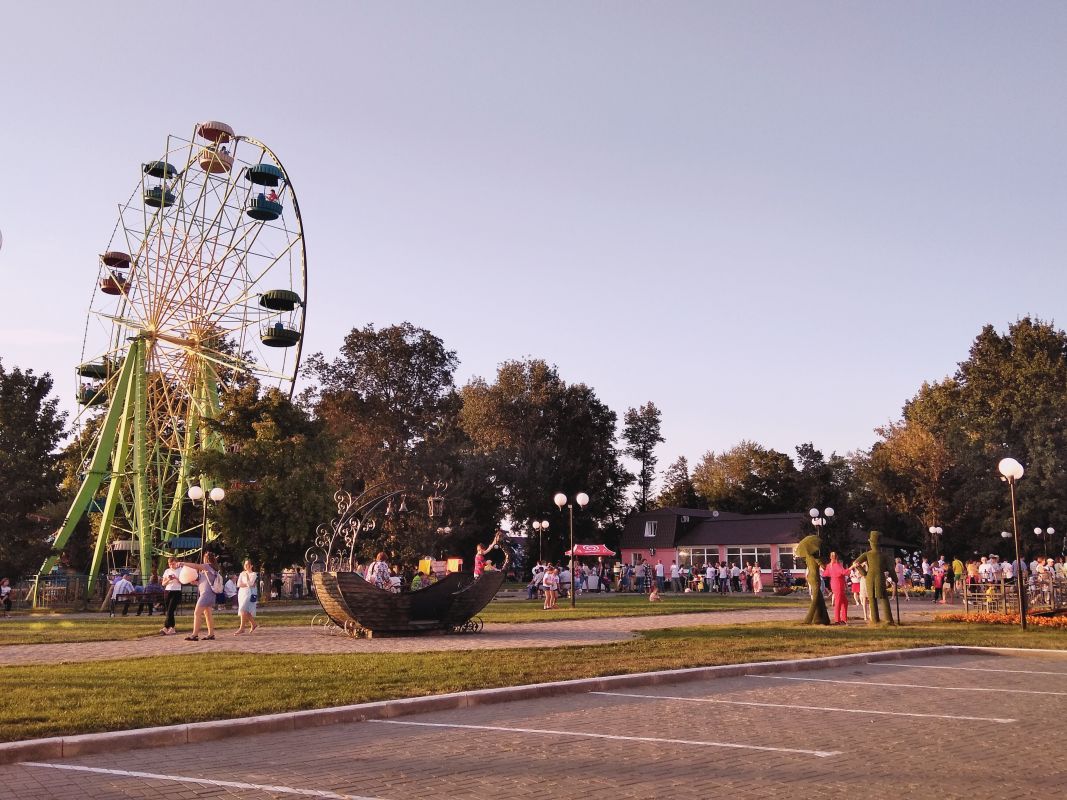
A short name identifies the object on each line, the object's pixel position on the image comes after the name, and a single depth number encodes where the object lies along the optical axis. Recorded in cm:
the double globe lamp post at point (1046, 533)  5383
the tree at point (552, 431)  6719
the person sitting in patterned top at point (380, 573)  2210
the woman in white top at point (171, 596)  2038
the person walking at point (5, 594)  3287
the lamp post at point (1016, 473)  1853
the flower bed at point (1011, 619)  1928
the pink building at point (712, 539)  6384
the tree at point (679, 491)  8900
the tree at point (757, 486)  8325
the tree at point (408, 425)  6069
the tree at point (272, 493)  3744
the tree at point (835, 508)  3869
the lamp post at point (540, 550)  6048
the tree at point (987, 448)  5922
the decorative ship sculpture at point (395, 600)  1755
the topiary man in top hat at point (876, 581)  1975
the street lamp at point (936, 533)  5037
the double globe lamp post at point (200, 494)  2992
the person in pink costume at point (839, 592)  2156
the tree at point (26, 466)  3766
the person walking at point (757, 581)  4300
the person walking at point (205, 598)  1795
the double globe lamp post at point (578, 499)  2974
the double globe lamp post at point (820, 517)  3481
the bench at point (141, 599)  3016
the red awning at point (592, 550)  5681
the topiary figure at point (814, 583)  2041
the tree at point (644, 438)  8912
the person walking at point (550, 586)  2917
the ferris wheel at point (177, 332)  4300
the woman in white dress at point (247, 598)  1986
